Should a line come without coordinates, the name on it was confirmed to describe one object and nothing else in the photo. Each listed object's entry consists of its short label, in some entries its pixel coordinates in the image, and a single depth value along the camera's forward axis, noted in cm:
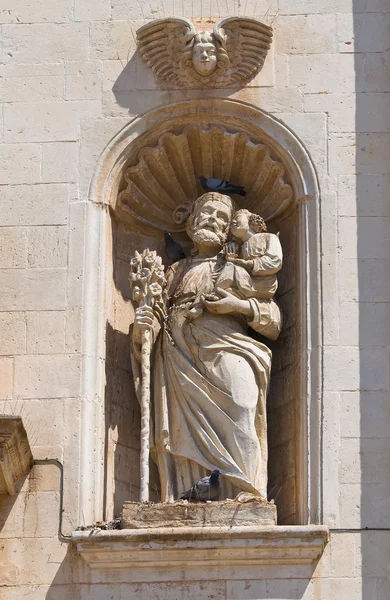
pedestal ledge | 1137
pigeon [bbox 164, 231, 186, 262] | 1281
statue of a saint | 1187
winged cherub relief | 1270
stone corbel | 1126
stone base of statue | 1148
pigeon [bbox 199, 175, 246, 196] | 1287
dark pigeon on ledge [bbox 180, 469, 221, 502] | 1165
